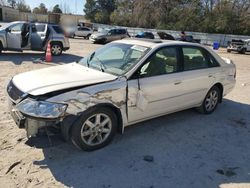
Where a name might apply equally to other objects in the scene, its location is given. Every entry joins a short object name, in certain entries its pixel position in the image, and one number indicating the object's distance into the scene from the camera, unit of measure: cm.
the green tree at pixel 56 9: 5884
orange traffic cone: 919
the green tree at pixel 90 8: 5036
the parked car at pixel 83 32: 2431
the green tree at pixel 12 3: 6546
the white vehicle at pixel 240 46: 1865
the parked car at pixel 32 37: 975
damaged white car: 274
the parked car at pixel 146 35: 2134
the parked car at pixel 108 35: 1936
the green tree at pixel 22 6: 6126
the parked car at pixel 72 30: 2144
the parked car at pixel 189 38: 2156
